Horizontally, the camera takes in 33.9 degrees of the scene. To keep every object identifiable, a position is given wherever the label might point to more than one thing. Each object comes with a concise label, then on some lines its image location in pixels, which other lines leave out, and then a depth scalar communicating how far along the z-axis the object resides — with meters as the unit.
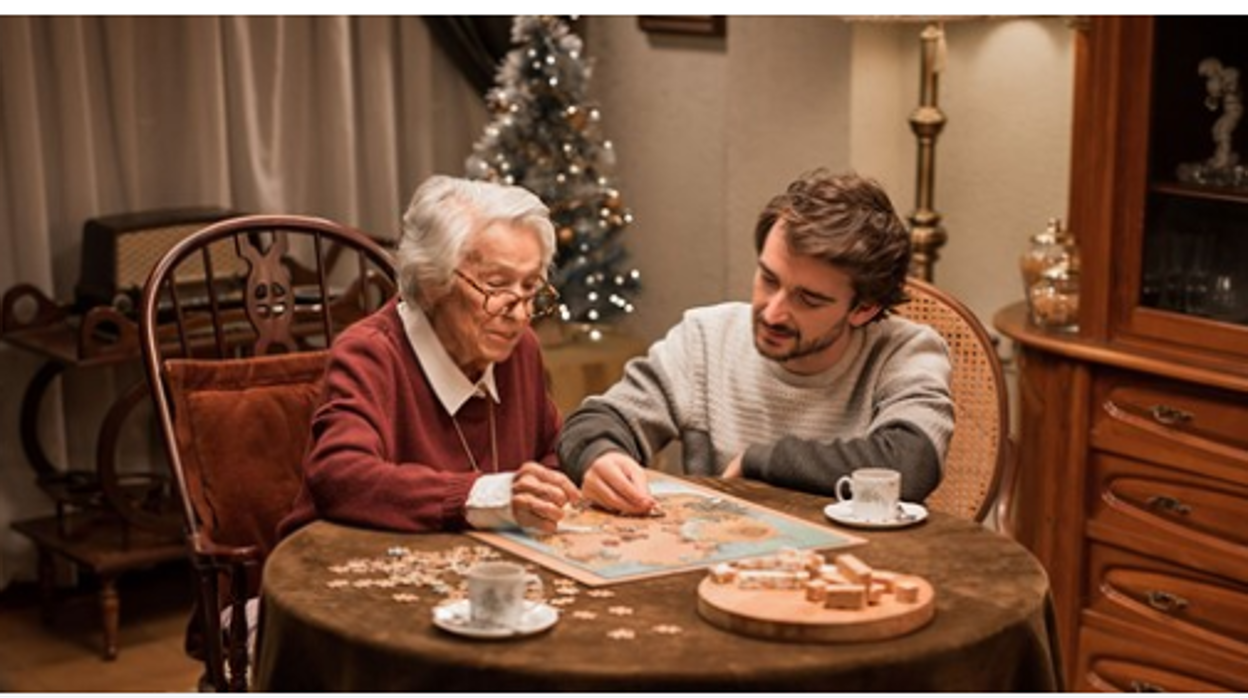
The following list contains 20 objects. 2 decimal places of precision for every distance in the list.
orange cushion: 3.15
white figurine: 3.85
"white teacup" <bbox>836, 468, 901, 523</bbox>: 2.72
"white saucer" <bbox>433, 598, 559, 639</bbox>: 2.25
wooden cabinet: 3.80
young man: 2.86
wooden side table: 4.54
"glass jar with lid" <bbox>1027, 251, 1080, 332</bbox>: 4.04
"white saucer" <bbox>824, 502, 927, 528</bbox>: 2.71
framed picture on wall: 5.09
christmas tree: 5.02
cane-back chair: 3.19
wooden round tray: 2.25
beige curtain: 4.79
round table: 2.18
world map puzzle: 2.53
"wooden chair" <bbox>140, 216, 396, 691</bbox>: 2.98
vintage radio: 4.62
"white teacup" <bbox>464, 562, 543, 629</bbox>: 2.26
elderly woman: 2.73
